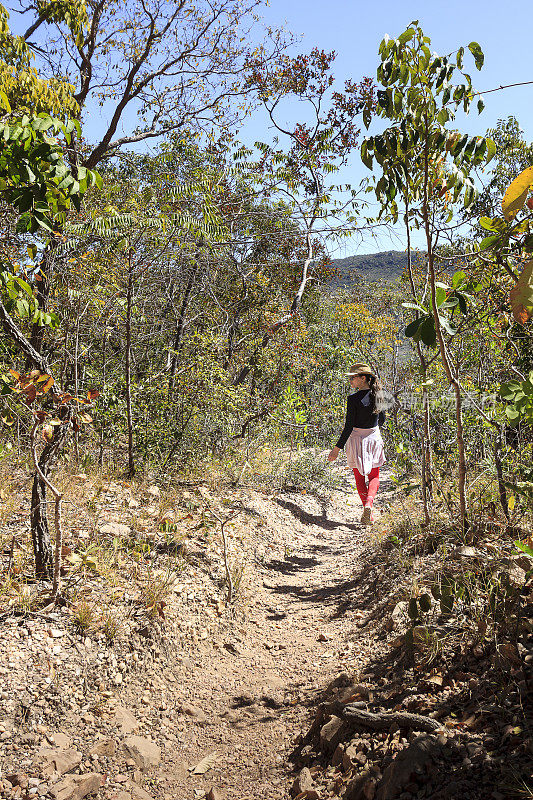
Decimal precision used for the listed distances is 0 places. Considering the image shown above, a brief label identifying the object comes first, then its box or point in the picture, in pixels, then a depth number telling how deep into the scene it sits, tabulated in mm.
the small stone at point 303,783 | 2361
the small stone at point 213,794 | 2588
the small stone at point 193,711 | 3321
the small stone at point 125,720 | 3046
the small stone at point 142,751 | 2878
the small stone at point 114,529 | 4602
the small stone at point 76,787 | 2465
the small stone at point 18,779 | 2439
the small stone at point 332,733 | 2510
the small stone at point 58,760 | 2596
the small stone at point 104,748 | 2799
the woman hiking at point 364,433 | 5234
